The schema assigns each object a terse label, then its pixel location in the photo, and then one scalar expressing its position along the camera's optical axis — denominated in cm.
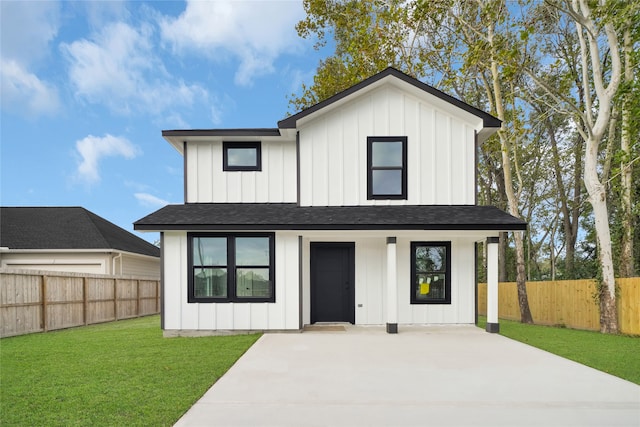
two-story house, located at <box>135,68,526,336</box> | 989
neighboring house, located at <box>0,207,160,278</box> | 1664
